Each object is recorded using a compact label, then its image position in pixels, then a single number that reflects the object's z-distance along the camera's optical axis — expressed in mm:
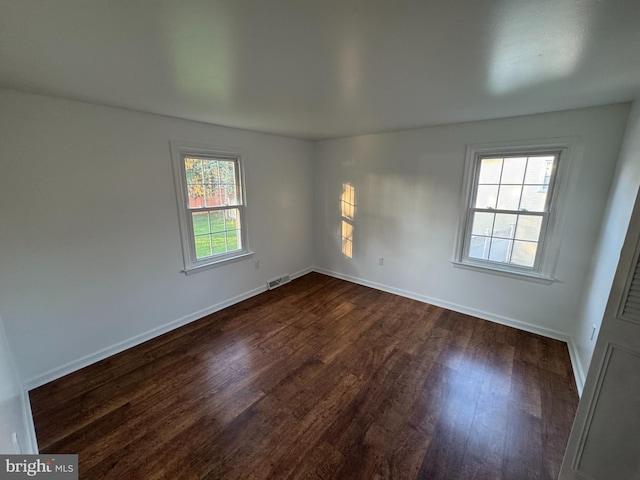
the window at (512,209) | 2611
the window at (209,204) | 2814
